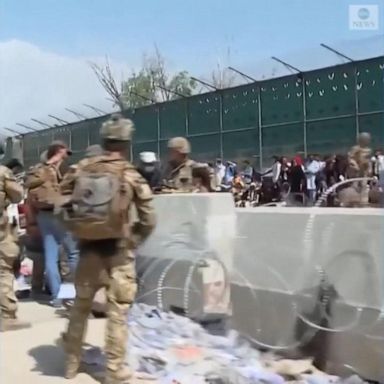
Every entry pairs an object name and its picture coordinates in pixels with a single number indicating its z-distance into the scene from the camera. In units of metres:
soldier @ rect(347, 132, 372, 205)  10.33
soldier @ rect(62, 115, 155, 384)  4.75
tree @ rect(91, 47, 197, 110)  29.57
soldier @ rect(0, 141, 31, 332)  6.41
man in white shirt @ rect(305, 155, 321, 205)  17.11
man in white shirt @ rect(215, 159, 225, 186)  20.78
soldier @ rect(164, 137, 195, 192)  7.23
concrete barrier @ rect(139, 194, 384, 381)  5.06
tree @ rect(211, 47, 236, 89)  23.36
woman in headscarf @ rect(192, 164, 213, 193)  7.42
